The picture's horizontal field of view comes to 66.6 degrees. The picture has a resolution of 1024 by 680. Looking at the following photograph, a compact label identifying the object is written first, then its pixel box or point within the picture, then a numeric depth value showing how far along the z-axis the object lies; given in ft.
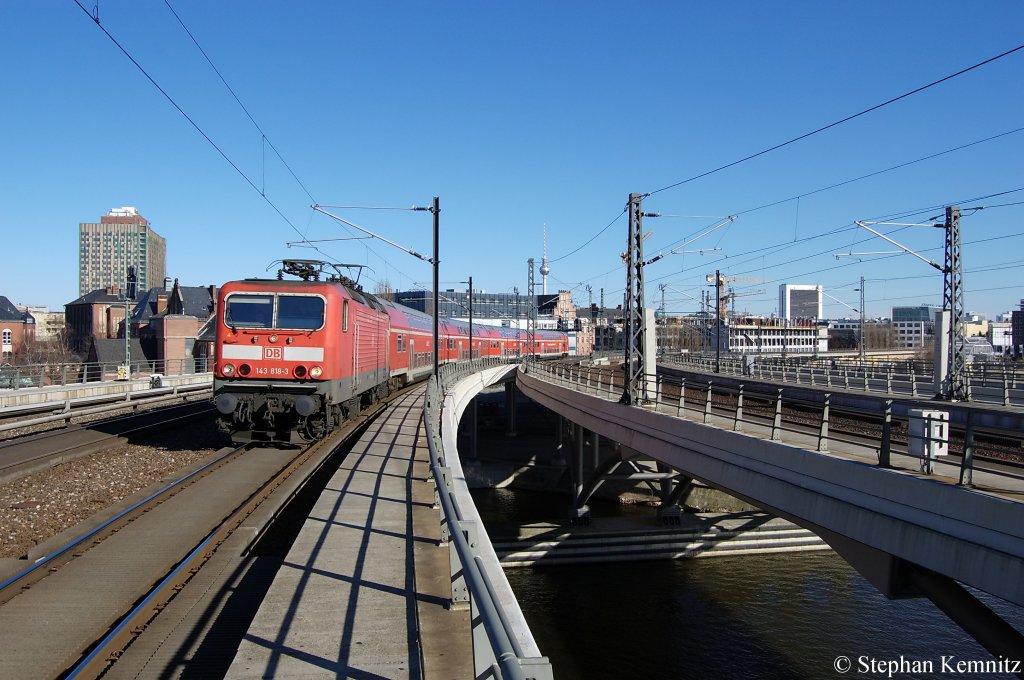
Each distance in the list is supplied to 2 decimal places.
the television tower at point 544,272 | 548.76
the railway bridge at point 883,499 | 26.35
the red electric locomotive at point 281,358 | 58.80
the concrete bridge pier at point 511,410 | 175.83
